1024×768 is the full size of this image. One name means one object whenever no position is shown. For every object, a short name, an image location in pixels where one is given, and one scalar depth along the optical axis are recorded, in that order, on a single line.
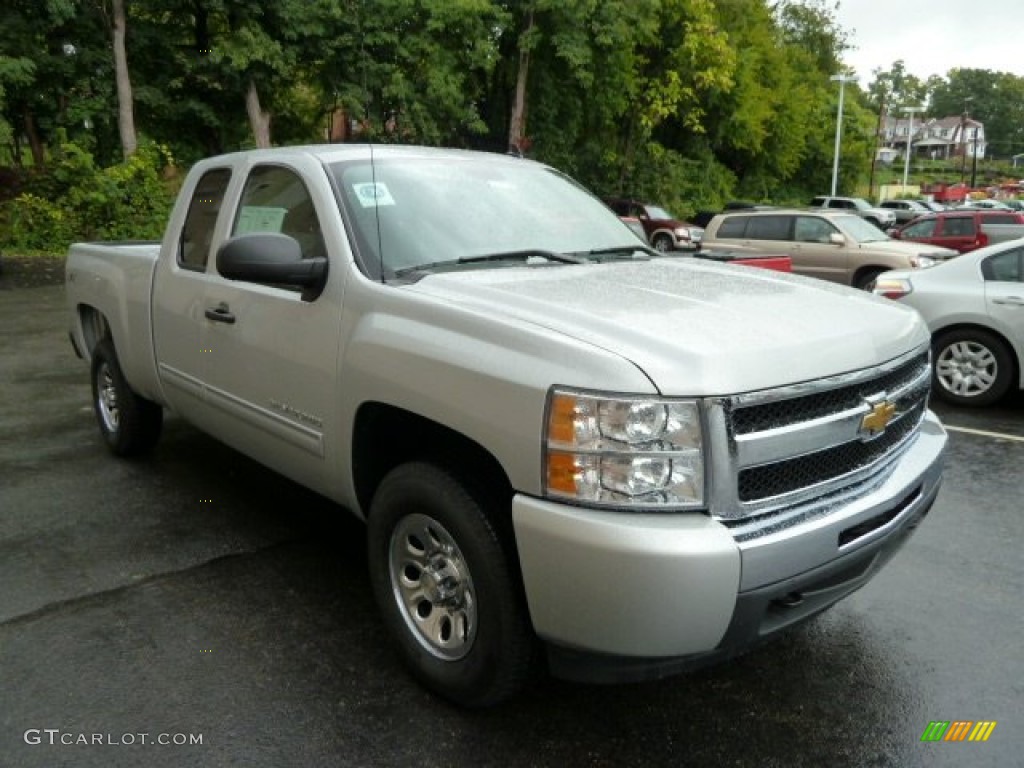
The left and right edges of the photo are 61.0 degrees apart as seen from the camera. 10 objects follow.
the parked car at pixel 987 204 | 39.75
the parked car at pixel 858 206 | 31.66
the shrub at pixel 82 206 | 19.45
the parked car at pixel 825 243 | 13.43
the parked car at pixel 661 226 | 25.09
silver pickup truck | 2.30
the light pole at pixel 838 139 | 43.00
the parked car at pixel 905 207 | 36.84
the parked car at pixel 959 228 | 17.80
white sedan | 7.09
